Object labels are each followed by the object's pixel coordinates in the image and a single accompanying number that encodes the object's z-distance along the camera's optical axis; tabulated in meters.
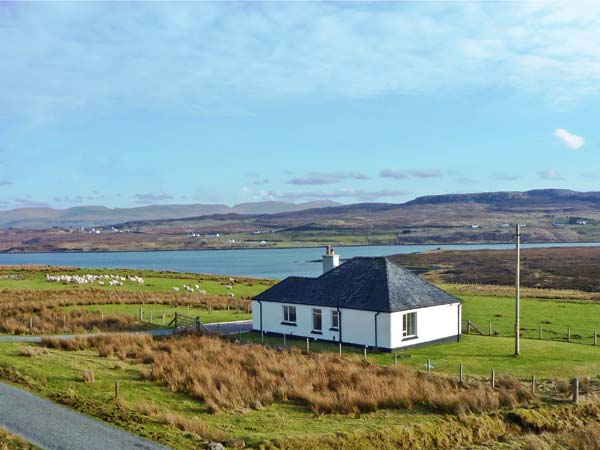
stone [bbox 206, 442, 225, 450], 15.42
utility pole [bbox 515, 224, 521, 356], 28.40
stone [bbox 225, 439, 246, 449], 15.84
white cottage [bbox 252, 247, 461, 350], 31.36
